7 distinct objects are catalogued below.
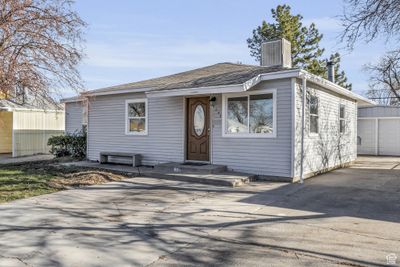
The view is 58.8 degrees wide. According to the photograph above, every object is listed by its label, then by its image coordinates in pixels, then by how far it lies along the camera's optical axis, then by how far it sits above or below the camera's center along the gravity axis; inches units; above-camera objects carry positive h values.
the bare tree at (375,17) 275.3 +94.1
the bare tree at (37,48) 277.4 +71.9
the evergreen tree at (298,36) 1047.0 +295.1
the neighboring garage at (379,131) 784.3 +6.5
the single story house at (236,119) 375.6 +18.4
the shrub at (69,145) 622.2 -21.9
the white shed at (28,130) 703.7 +6.0
